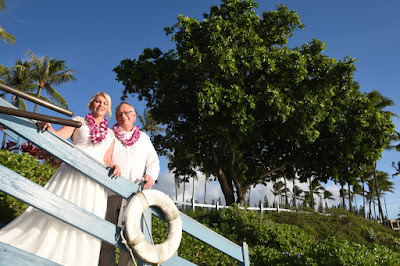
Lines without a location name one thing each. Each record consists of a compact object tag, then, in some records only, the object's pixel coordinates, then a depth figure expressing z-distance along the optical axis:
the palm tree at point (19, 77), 31.25
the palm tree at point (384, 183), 50.37
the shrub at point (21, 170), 5.90
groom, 3.37
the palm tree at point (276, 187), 45.92
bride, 2.77
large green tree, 14.52
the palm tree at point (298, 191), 59.31
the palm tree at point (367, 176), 44.42
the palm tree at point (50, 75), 31.52
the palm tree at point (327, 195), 60.97
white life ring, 2.93
